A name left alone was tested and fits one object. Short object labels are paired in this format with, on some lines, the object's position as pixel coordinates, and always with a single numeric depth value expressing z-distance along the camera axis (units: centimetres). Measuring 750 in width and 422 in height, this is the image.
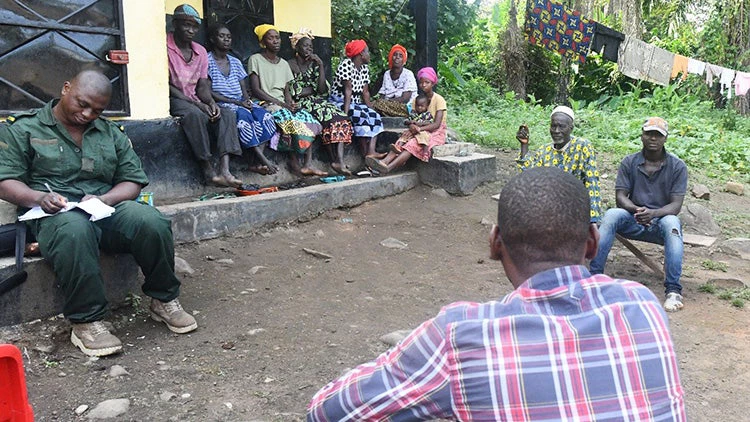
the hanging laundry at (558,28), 1259
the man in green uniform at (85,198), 322
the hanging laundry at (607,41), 1316
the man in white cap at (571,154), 483
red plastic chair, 171
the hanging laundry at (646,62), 1444
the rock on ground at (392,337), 353
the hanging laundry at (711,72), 1384
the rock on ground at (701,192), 762
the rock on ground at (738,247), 588
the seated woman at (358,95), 706
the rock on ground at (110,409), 271
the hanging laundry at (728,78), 1361
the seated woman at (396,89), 780
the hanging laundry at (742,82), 1341
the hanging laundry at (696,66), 1421
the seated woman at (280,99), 620
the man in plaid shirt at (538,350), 116
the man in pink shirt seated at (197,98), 535
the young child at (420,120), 708
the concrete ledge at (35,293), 333
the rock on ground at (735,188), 810
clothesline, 1264
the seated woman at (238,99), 578
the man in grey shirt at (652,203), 447
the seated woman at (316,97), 667
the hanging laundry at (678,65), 1456
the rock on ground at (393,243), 547
